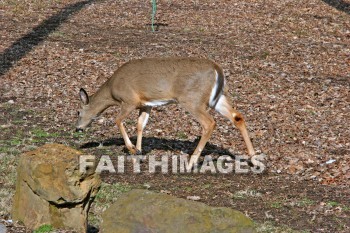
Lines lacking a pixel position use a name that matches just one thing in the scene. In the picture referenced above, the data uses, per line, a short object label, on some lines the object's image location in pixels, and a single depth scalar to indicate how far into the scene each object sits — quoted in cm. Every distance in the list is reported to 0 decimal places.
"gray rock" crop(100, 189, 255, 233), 827
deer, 1342
